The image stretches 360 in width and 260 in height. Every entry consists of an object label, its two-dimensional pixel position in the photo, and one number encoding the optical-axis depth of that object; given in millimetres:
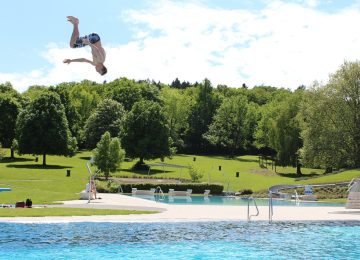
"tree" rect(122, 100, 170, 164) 75688
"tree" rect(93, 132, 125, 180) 57781
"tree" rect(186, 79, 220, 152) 112312
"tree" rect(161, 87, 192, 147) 110594
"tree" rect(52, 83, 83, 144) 94375
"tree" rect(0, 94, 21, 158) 83000
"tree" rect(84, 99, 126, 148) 92750
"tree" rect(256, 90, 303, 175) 77750
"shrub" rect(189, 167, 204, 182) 61125
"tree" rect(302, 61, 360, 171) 61844
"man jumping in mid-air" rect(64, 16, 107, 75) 12156
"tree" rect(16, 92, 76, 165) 71562
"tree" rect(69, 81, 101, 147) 110194
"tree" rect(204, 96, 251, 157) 107000
